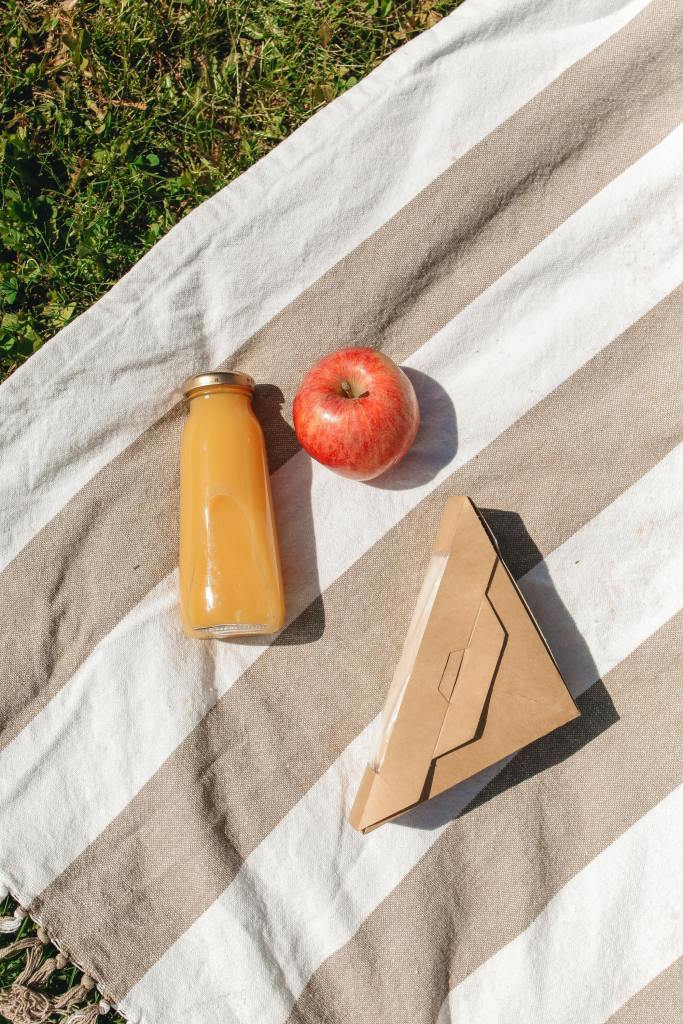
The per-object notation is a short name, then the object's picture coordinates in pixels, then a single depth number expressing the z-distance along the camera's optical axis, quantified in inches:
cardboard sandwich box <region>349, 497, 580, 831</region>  25.5
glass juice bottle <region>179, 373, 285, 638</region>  25.6
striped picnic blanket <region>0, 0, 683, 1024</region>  26.6
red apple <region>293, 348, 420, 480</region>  25.1
